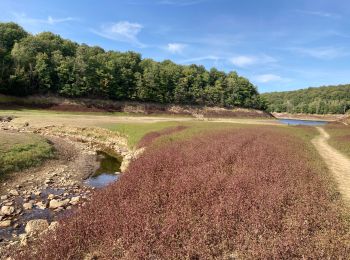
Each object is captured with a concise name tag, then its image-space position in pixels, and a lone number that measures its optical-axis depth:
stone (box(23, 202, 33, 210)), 13.34
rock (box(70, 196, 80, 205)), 14.03
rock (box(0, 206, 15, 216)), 12.48
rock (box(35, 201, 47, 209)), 13.52
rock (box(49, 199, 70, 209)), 13.55
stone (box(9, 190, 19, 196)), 15.03
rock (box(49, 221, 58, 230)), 9.77
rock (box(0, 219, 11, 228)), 11.32
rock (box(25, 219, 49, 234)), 10.40
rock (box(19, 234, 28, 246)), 9.07
